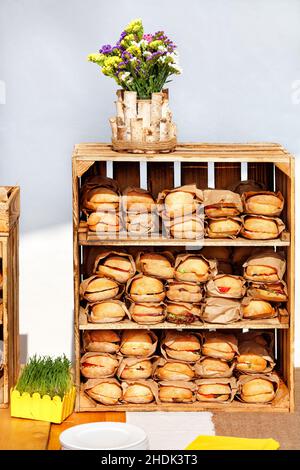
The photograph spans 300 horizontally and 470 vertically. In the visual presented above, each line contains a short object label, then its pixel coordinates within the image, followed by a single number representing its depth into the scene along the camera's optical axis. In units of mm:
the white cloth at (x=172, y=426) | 4902
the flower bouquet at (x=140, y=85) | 5156
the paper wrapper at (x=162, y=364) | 5398
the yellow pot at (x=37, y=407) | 5145
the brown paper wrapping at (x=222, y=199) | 5312
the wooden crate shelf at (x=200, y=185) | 5203
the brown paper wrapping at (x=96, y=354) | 5372
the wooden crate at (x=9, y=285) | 5254
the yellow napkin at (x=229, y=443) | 4574
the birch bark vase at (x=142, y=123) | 5199
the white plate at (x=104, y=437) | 4344
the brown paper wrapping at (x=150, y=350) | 5402
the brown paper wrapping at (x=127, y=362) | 5352
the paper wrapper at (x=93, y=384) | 5344
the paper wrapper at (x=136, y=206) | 5348
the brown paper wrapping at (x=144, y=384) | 5352
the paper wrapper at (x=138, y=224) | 5332
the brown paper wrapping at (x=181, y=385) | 5353
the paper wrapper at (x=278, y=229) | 5289
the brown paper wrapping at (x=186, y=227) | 5281
